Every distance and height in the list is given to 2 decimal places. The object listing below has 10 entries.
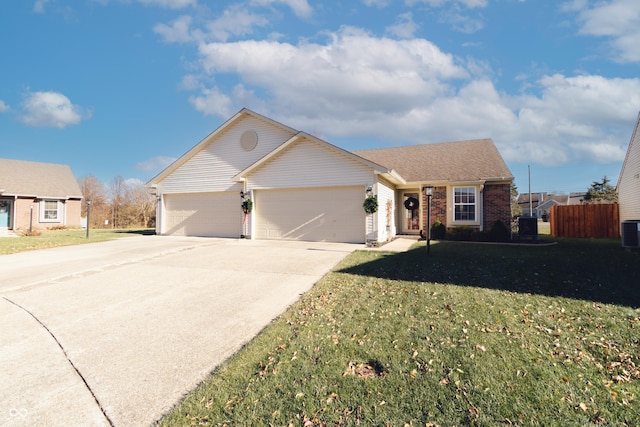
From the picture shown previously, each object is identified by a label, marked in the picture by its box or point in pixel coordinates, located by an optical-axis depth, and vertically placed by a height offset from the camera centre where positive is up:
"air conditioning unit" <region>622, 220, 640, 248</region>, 9.98 -0.26
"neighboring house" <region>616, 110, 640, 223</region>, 12.87 +2.04
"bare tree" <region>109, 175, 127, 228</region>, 29.69 +1.62
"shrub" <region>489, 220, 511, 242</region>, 13.66 -0.36
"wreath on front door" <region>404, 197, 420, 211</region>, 16.52 +1.12
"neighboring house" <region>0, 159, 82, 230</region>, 22.30 +1.98
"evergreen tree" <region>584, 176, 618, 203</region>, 34.34 +4.11
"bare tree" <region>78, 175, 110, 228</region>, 29.20 +2.70
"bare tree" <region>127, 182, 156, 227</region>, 28.95 +1.27
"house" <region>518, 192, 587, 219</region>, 62.04 +5.69
